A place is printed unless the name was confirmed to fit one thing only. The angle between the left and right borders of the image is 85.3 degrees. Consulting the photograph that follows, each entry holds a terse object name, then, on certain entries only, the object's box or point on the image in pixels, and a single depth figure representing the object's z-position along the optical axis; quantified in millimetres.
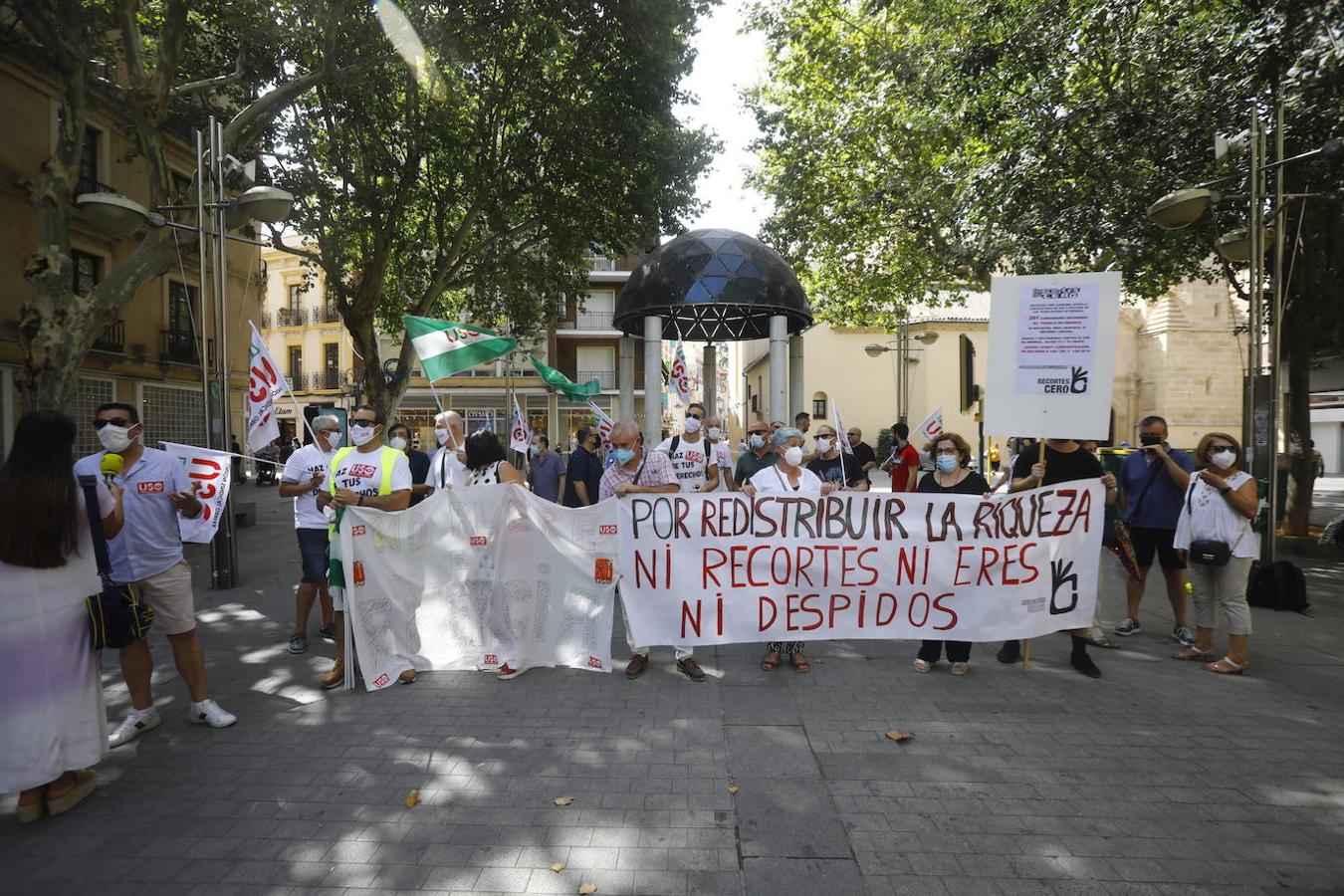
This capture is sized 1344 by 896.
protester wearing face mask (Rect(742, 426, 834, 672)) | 5395
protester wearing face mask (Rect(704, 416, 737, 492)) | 8555
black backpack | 7312
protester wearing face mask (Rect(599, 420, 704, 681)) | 5332
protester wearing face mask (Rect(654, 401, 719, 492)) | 8359
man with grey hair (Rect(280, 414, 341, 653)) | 5836
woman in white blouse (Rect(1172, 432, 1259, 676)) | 5199
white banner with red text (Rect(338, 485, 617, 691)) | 5246
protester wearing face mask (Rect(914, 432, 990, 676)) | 5371
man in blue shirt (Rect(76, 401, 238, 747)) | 4156
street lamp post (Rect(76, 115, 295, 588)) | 8500
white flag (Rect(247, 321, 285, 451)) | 7566
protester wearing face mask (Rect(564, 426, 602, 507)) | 7940
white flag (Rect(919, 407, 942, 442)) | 9758
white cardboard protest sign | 5207
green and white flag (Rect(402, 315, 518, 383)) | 6348
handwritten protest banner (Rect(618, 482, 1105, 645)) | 5188
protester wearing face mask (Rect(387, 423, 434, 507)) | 9508
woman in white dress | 3172
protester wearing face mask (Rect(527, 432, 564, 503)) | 9258
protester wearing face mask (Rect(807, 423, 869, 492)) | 8440
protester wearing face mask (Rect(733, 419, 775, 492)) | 8500
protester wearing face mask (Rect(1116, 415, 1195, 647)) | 6055
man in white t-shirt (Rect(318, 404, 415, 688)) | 5105
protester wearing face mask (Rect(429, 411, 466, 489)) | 6398
